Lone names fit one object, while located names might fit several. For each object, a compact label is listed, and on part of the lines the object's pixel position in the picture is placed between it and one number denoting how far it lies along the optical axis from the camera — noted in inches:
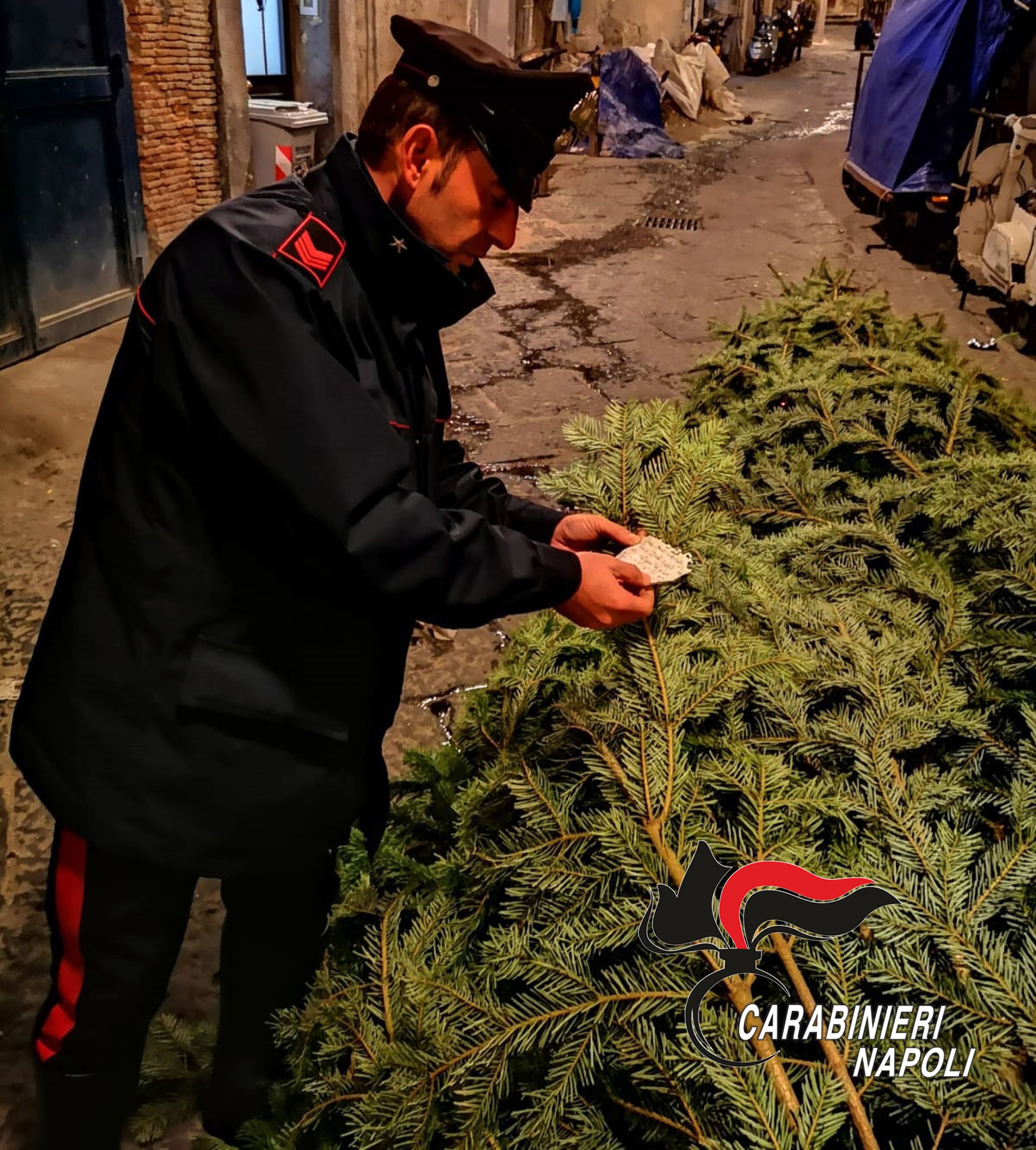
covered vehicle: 346.6
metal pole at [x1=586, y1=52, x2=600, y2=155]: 566.6
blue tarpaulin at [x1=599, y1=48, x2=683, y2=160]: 564.7
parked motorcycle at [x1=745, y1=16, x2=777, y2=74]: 1000.9
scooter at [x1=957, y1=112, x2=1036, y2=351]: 281.4
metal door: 219.8
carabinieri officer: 53.0
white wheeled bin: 319.6
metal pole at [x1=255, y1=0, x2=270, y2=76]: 373.4
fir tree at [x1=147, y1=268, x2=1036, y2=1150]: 51.1
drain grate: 407.2
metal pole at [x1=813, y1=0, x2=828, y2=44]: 1441.9
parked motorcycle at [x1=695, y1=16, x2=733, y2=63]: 876.0
